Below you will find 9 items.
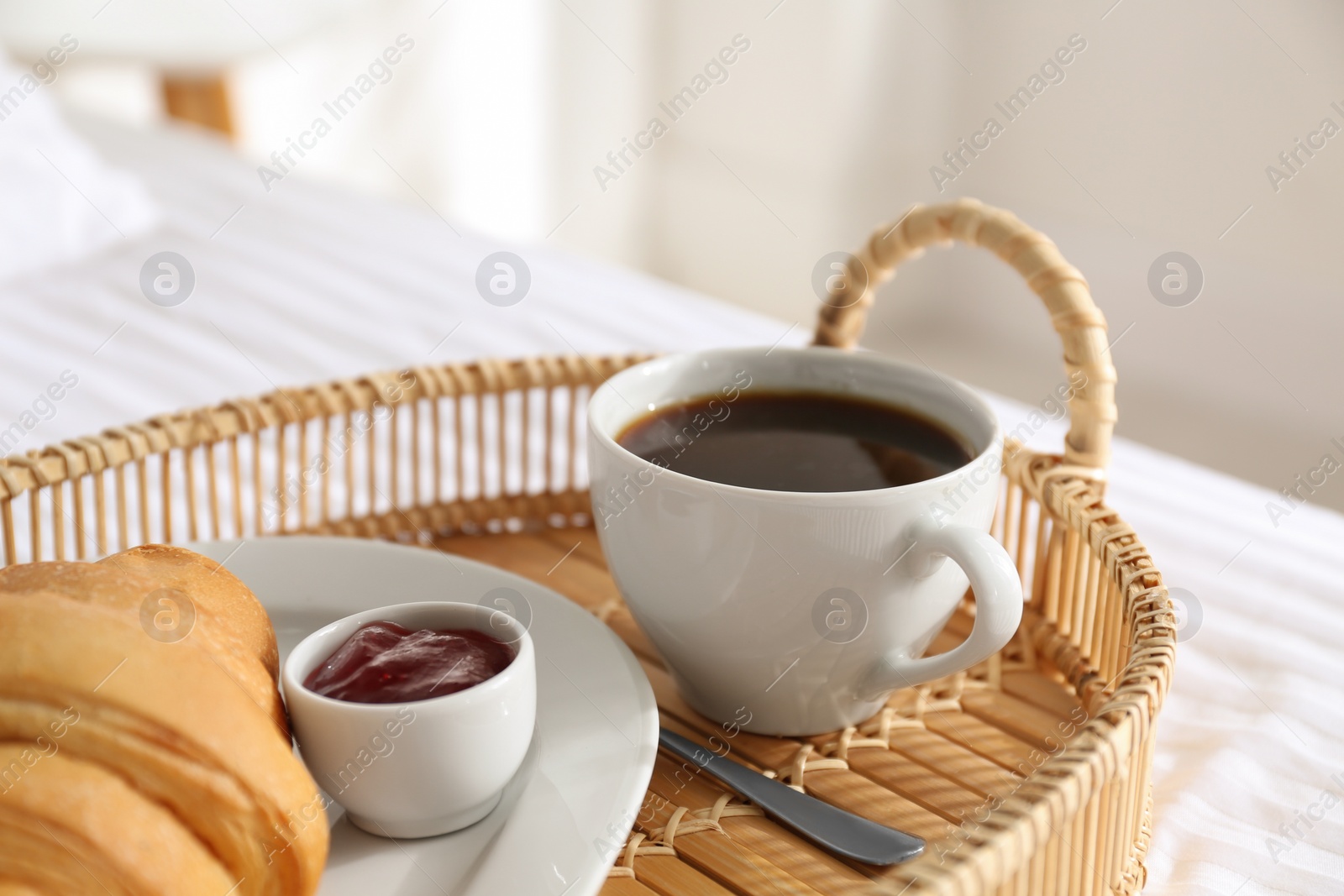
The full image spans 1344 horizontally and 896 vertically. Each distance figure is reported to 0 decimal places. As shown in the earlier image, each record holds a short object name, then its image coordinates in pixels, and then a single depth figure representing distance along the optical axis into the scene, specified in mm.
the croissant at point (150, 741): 332
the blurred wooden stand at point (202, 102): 2377
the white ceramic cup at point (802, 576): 435
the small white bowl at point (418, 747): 389
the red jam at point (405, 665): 407
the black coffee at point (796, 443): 491
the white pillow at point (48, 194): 1184
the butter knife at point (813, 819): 441
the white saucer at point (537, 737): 395
